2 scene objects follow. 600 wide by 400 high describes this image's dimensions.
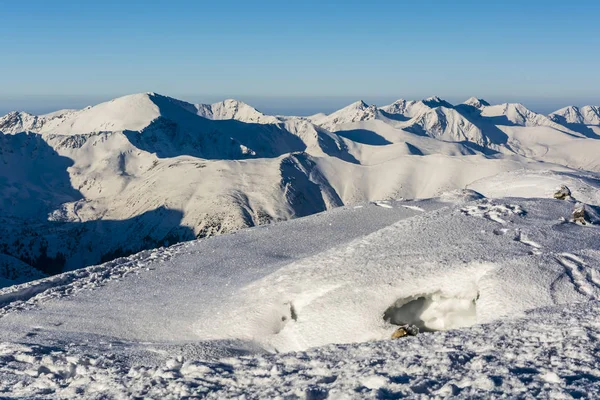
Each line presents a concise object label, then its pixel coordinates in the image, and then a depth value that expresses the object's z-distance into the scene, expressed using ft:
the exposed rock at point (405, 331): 72.18
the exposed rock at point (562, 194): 156.56
